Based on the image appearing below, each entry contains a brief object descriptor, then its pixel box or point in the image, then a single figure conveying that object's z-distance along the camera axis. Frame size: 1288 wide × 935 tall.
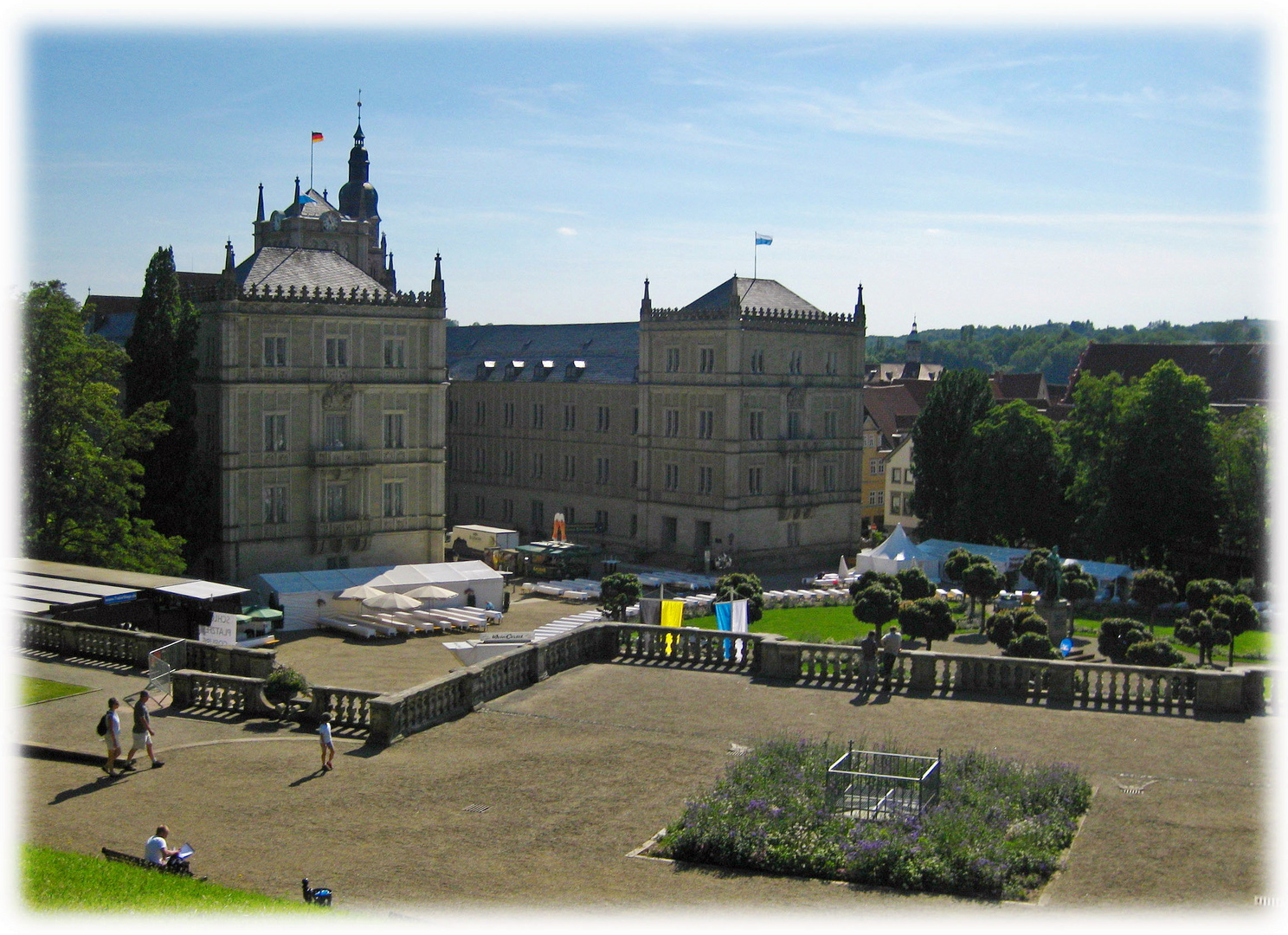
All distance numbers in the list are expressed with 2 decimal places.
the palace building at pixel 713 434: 74.00
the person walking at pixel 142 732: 23.83
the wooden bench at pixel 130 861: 18.34
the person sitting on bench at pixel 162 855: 18.47
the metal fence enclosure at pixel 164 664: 27.80
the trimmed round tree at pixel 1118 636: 40.00
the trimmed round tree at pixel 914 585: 53.09
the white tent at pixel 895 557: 65.94
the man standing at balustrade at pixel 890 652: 27.36
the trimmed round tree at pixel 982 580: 52.47
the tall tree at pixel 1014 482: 72.88
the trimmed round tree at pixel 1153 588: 54.44
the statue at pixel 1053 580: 48.72
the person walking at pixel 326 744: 23.09
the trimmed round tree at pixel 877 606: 47.97
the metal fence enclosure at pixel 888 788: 19.23
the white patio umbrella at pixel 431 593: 56.53
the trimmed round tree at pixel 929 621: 41.84
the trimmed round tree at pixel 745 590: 53.31
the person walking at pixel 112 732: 23.20
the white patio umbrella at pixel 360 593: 54.00
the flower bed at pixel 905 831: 17.45
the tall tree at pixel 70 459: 47.03
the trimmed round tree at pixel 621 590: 56.75
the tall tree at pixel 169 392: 55.03
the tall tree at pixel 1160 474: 66.50
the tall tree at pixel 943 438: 78.44
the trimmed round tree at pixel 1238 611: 48.78
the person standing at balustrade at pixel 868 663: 26.92
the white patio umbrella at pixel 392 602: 54.16
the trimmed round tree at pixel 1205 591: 52.53
